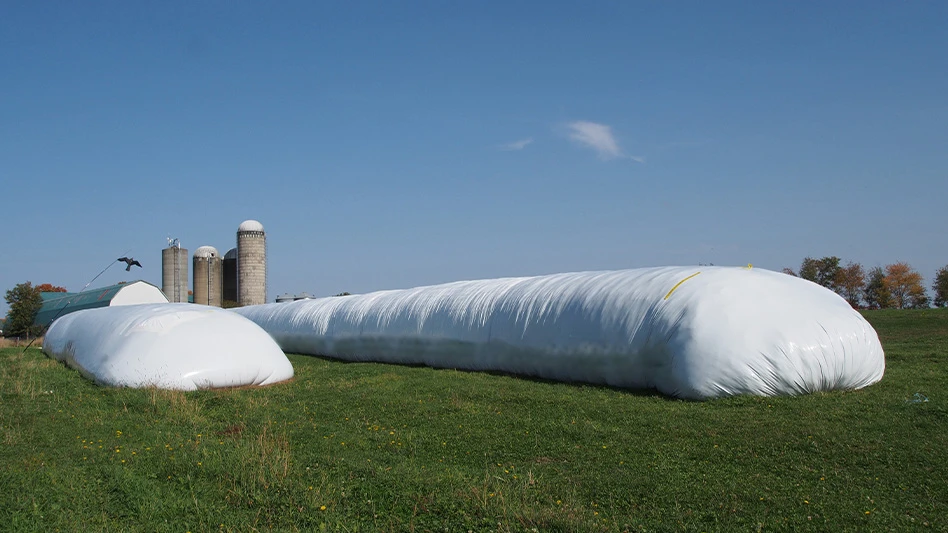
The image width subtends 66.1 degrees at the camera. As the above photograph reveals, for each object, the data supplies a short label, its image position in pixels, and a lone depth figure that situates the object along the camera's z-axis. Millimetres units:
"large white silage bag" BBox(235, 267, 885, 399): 9188
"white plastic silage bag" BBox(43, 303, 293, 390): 11641
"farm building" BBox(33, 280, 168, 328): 34438
